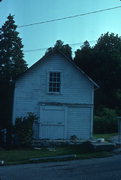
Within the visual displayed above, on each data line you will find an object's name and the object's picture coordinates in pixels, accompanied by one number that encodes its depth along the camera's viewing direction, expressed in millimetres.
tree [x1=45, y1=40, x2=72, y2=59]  62850
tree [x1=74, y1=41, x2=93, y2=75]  55531
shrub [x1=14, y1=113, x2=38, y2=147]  22109
